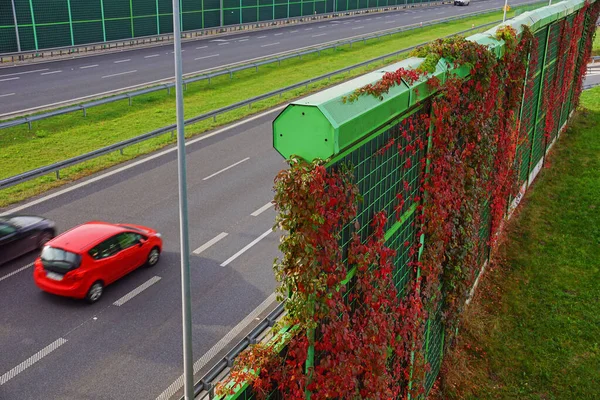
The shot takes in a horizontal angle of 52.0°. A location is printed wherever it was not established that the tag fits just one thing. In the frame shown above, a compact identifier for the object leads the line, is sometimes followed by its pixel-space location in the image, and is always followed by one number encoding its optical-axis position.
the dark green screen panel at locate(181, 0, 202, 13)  47.99
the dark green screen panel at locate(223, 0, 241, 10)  52.12
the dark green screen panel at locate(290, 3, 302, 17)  59.91
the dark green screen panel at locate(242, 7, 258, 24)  54.25
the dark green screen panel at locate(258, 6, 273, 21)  56.25
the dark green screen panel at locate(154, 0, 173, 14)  45.88
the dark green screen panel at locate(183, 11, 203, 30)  48.56
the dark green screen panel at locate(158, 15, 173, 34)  46.09
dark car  14.12
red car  12.69
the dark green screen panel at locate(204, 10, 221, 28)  50.56
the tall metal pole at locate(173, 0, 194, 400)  9.37
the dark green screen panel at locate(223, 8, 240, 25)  52.42
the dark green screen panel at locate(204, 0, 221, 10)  50.25
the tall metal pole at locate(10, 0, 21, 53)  35.83
